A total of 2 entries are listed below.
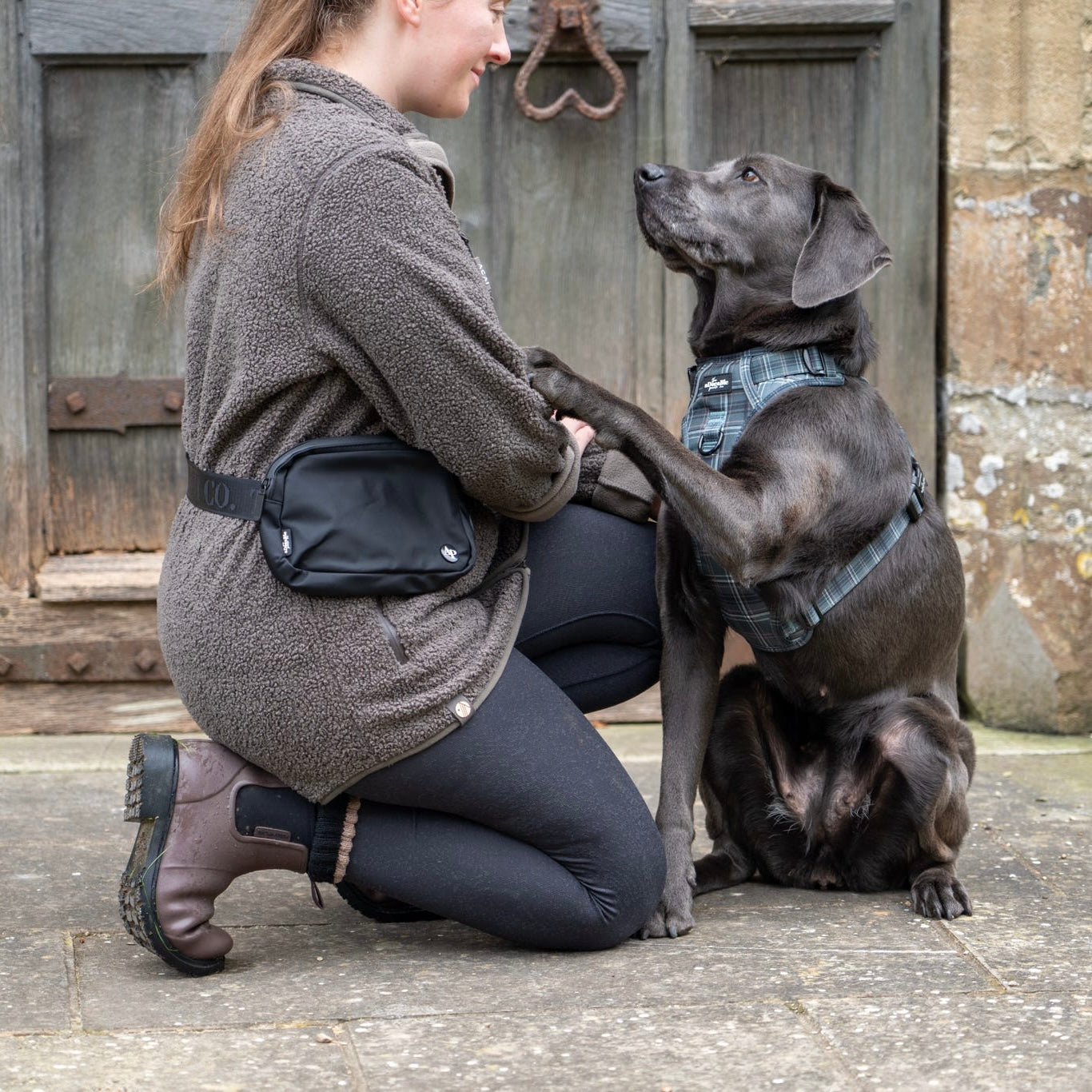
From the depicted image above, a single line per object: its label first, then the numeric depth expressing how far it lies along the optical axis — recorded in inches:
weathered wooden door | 155.8
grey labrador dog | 103.3
